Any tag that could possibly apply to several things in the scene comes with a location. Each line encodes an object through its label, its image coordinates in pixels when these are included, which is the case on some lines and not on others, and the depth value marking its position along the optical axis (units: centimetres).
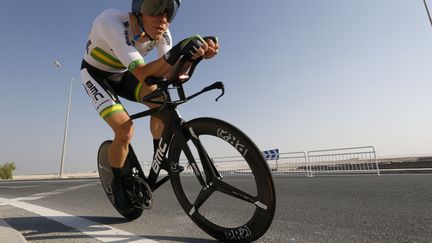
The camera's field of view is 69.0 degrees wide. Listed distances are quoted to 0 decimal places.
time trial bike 192
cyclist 222
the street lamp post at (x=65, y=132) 2889
